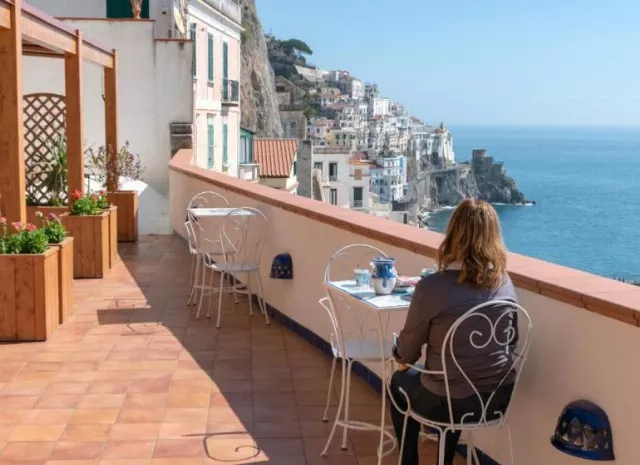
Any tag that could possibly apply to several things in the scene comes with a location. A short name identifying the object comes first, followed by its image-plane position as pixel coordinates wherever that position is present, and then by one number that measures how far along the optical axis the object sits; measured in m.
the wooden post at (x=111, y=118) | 10.57
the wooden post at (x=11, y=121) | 6.05
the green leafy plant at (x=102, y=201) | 8.81
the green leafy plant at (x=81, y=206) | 8.38
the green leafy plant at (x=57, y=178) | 9.94
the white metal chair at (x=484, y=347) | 3.14
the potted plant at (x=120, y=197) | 10.49
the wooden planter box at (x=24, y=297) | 5.84
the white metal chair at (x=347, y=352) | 3.96
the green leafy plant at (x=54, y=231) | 6.42
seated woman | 3.17
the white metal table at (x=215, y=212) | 6.85
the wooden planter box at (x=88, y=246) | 8.38
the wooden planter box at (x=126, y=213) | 10.72
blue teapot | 3.85
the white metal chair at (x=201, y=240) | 7.16
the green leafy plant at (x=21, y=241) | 5.93
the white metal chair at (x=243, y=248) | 6.69
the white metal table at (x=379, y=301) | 3.63
